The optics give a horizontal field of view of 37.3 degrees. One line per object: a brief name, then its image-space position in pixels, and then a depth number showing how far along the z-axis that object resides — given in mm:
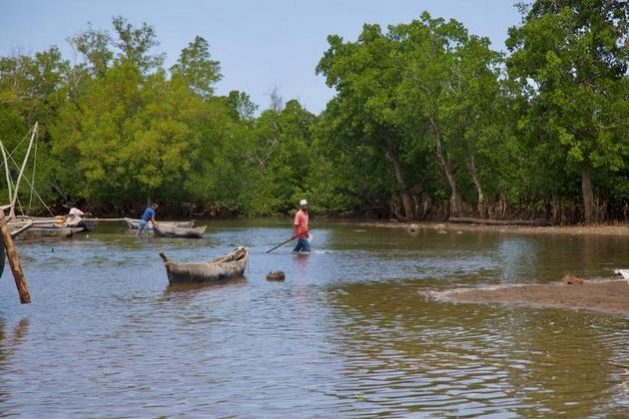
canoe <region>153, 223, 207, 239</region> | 46062
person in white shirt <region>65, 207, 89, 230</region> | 49906
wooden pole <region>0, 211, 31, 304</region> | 18016
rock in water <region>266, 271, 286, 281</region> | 23797
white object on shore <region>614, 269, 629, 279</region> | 19075
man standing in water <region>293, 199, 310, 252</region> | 30900
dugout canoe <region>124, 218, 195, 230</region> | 49062
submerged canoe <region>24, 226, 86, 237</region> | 47375
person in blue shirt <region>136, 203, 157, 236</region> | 48906
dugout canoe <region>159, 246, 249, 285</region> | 22656
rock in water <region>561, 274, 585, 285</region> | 20891
